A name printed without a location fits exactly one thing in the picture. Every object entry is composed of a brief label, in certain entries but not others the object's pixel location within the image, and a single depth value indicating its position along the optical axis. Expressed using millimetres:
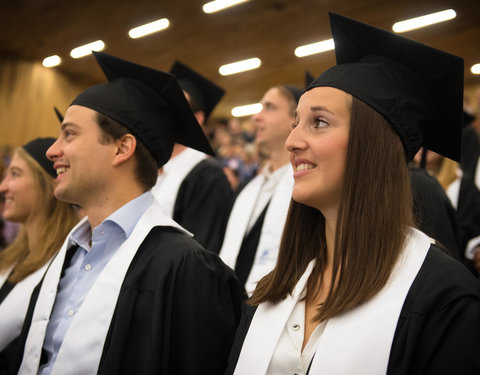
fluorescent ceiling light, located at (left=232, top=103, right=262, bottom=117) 13794
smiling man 1835
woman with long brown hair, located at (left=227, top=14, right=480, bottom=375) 1310
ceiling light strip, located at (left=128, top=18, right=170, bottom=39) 8177
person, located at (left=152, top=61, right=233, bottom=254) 3635
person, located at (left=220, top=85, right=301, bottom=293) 3244
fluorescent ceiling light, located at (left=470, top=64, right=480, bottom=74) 9520
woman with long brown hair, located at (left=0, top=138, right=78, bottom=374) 2809
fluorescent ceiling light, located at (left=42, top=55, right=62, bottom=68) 10505
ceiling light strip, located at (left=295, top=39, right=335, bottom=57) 8789
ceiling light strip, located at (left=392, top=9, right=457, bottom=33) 7172
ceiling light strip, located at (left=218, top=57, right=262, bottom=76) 10172
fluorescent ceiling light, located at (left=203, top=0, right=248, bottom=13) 7309
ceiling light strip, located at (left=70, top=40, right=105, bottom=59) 9295
